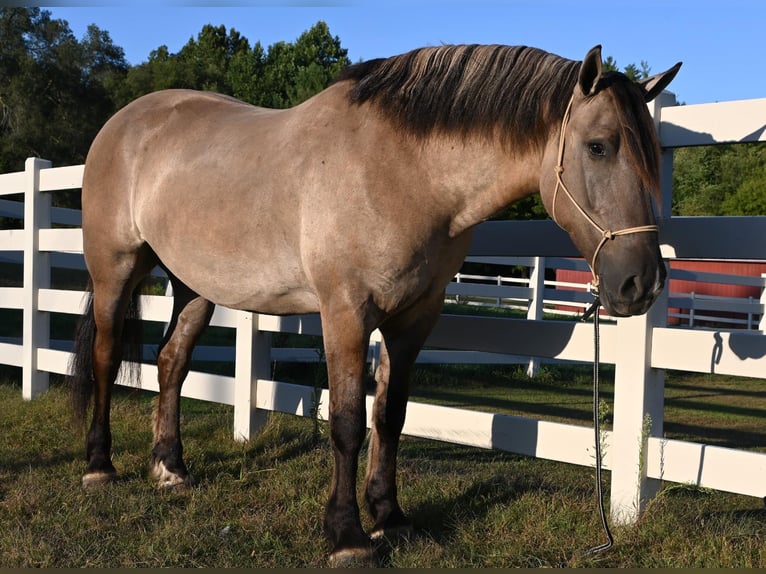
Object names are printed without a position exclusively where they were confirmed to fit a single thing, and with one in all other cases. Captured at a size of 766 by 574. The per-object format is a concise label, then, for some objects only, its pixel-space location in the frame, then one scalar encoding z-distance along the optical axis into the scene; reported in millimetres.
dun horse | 2877
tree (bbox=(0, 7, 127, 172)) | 27438
